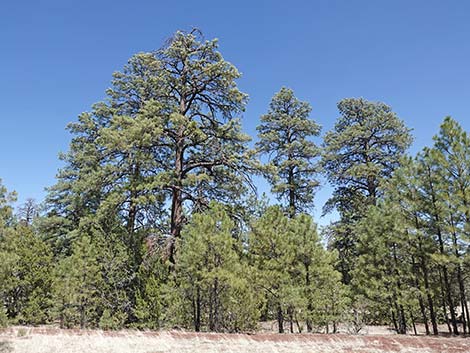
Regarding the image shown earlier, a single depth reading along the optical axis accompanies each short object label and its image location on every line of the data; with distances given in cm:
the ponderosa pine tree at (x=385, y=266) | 1350
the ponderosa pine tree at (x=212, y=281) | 1090
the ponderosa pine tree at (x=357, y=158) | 2192
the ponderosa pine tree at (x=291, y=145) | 2205
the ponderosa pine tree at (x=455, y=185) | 1205
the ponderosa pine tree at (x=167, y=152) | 1446
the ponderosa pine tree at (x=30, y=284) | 1347
